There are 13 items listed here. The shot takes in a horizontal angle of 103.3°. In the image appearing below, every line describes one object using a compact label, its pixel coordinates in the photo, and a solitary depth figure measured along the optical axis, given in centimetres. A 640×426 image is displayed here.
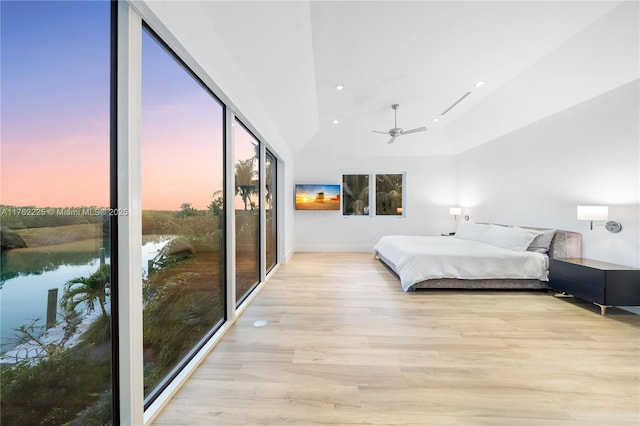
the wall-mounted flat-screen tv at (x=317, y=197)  677
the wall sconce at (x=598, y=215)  304
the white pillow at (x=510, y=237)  392
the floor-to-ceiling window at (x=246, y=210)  304
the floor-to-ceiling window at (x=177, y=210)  154
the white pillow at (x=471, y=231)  499
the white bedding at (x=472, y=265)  364
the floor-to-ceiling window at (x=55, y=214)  85
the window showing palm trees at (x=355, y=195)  701
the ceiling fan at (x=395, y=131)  447
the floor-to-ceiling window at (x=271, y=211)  461
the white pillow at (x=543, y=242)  378
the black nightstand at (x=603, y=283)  277
